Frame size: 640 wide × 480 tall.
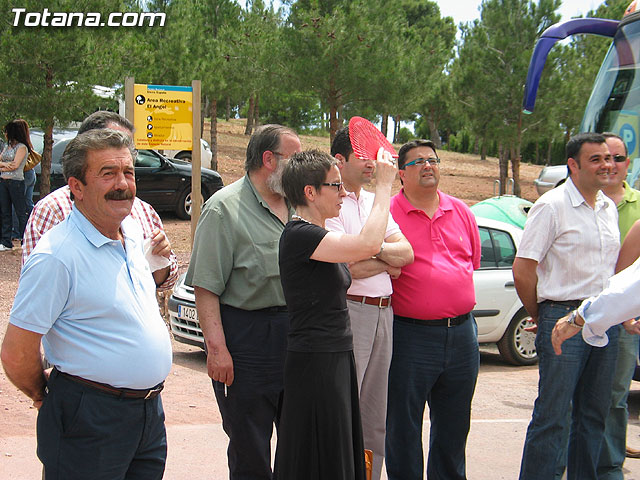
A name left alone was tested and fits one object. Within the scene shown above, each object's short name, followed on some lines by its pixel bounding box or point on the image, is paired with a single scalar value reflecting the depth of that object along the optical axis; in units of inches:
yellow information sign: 365.4
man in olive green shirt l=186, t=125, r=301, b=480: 143.6
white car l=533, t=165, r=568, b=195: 918.4
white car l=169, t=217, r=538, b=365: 313.9
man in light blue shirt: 105.7
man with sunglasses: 174.1
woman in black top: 129.4
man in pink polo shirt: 161.3
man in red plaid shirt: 133.4
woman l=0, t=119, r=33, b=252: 431.8
